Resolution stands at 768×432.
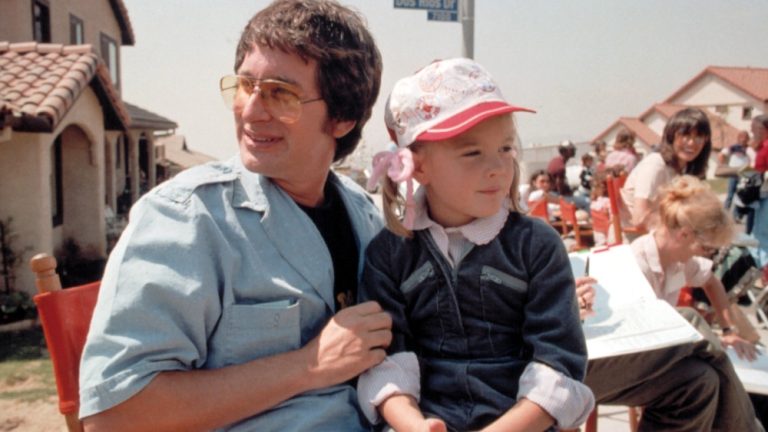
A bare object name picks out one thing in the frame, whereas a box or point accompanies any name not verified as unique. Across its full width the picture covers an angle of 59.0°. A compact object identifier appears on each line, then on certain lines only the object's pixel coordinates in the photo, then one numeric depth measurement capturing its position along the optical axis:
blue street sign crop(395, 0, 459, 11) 5.49
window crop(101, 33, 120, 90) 17.23
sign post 5.58
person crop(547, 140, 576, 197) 10.41
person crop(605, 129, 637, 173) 10.98
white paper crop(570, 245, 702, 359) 2.03
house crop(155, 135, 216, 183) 25.06
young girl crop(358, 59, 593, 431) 1.61
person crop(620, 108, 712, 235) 4.47
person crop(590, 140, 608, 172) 15.48
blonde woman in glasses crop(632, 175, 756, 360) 2.90
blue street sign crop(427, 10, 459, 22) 5.60
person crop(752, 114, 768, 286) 6.87
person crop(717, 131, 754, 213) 11.10
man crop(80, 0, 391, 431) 1.49
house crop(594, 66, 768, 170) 45.72
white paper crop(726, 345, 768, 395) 2.48
